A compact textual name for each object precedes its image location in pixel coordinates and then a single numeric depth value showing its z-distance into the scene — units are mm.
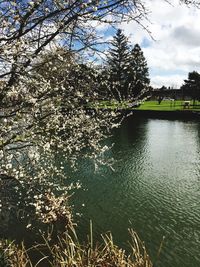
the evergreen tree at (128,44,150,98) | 46035
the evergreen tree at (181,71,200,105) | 42079
